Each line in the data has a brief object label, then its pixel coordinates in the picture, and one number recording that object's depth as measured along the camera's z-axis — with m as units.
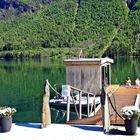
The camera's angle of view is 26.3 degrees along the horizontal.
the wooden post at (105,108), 9.35
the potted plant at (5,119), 9.39
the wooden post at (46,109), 9.94
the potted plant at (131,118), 8.86
